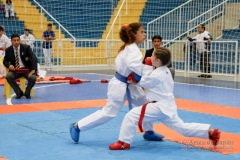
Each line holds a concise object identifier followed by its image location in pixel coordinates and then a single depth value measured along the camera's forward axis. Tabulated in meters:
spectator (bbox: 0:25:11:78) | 13.41
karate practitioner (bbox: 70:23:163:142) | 5.25
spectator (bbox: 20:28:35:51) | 16.67
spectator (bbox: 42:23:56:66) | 17.31
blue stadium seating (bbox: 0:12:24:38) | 19.00
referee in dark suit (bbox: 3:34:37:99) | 9.64
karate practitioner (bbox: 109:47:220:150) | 5.00
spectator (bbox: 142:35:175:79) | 9.53
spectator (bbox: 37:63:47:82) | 12.45
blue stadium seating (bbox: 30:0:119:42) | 20.88
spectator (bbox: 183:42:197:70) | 14.75
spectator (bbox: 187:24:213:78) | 14.41
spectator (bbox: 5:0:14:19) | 18.94
